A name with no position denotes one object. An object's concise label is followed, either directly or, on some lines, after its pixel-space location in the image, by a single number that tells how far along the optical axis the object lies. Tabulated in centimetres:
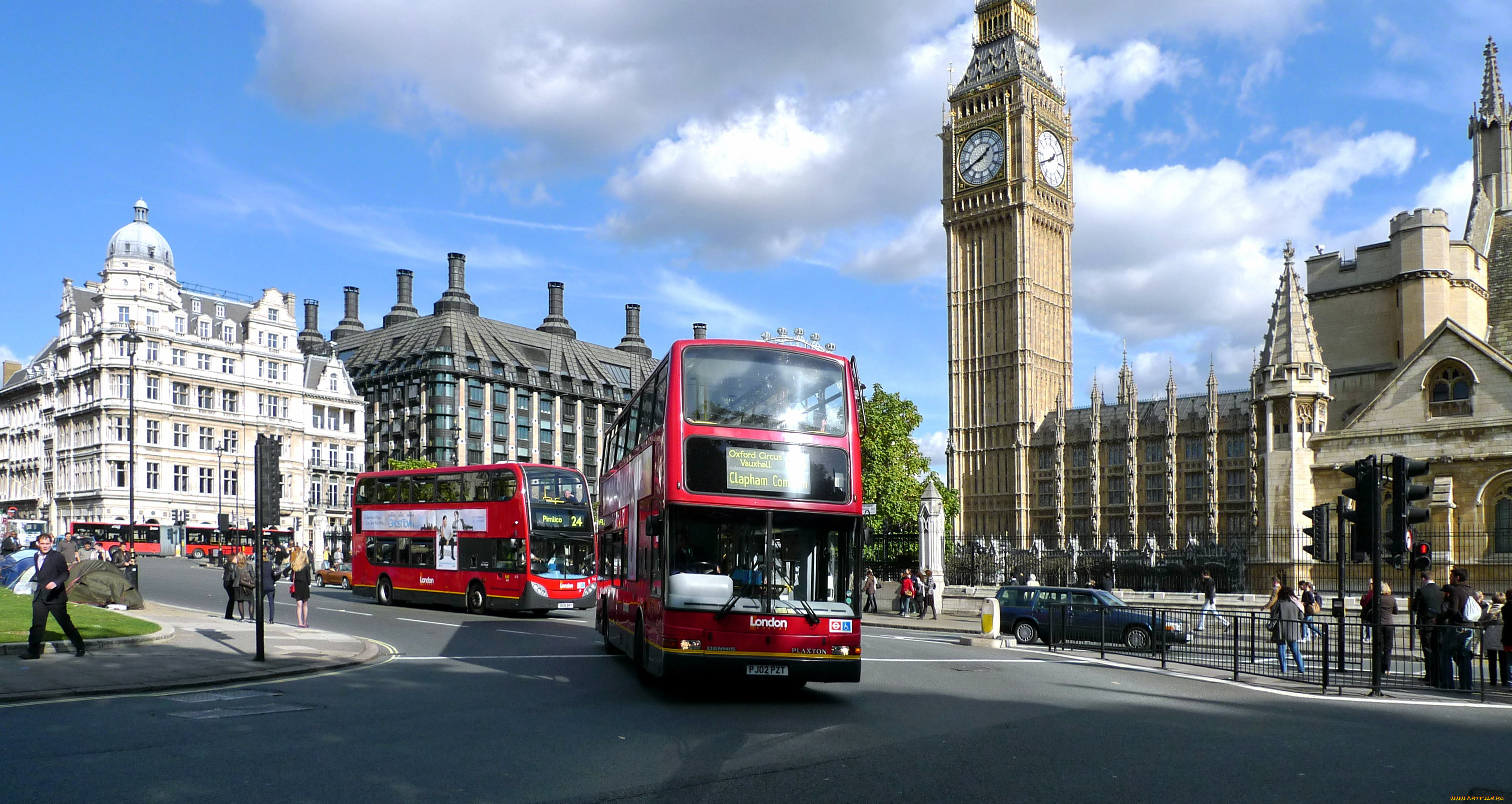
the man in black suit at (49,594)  1427
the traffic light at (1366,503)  1441
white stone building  7012
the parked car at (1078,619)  2205
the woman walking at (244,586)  2367
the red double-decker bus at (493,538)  2662
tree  5444
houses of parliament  3656
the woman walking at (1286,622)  1797
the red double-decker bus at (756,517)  1250
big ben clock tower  8825
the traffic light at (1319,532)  2012
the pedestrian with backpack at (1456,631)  1509
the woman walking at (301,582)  2217
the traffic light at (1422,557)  1584
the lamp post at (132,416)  4306
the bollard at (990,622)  2350
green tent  2461
